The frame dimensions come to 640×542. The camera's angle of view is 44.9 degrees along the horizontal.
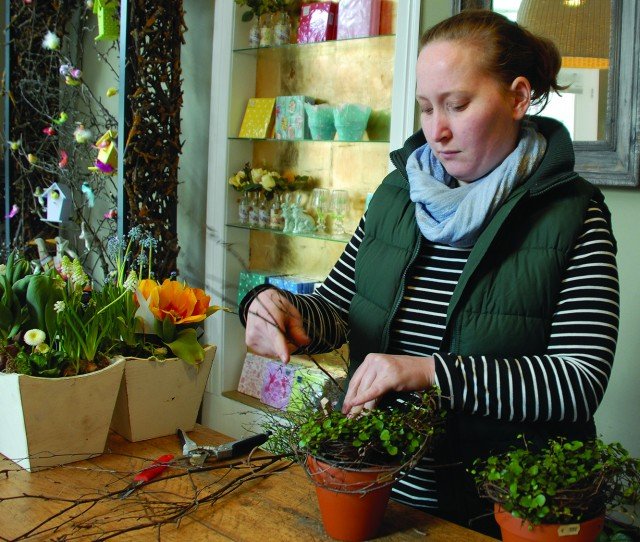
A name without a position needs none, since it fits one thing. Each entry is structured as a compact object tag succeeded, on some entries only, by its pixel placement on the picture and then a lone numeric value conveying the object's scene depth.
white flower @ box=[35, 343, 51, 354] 1.32
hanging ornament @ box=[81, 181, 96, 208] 3.68
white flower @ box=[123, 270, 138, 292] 1.41
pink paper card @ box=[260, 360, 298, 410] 3.39
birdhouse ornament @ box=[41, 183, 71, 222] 3.75
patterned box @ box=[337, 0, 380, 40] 3.04
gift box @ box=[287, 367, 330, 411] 1.16
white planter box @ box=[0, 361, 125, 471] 1.26
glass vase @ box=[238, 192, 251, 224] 3.51
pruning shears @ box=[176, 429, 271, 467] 1.33
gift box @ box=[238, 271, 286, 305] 3.48
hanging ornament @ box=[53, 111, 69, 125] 3.64
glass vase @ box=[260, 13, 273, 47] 3.39
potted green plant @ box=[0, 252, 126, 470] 1.27
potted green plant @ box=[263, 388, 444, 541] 1.02
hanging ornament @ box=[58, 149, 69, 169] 3.75
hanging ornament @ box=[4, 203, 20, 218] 3.94
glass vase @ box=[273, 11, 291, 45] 3.37
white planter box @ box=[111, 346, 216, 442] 1.42
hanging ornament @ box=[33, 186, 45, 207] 3.87
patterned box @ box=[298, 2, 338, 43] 3.19
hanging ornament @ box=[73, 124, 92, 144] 3.58
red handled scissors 1.19
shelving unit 3.20
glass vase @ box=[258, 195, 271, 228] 3.45
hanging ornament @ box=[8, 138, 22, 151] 3.86
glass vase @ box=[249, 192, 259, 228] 3.47
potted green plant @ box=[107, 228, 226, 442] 1.42
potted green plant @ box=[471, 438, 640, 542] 0.92
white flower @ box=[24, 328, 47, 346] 1.30
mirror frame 2.28
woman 1.29
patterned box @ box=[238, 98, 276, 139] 3.40
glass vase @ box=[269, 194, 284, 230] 3.42
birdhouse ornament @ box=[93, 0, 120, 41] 3.36
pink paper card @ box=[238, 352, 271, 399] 3.55
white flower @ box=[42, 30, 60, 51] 3.58
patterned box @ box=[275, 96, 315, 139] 3.31
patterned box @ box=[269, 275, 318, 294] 3.32
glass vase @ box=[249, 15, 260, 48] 3.43
